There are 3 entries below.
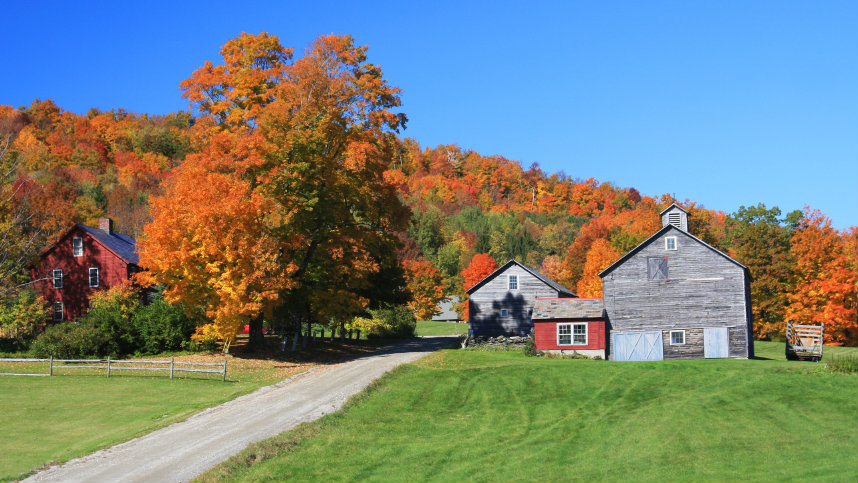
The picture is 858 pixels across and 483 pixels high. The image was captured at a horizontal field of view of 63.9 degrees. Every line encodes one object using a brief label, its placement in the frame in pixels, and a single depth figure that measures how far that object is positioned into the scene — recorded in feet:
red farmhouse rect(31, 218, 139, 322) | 178.19
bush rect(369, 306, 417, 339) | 213.46
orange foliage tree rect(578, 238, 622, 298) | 260.05
